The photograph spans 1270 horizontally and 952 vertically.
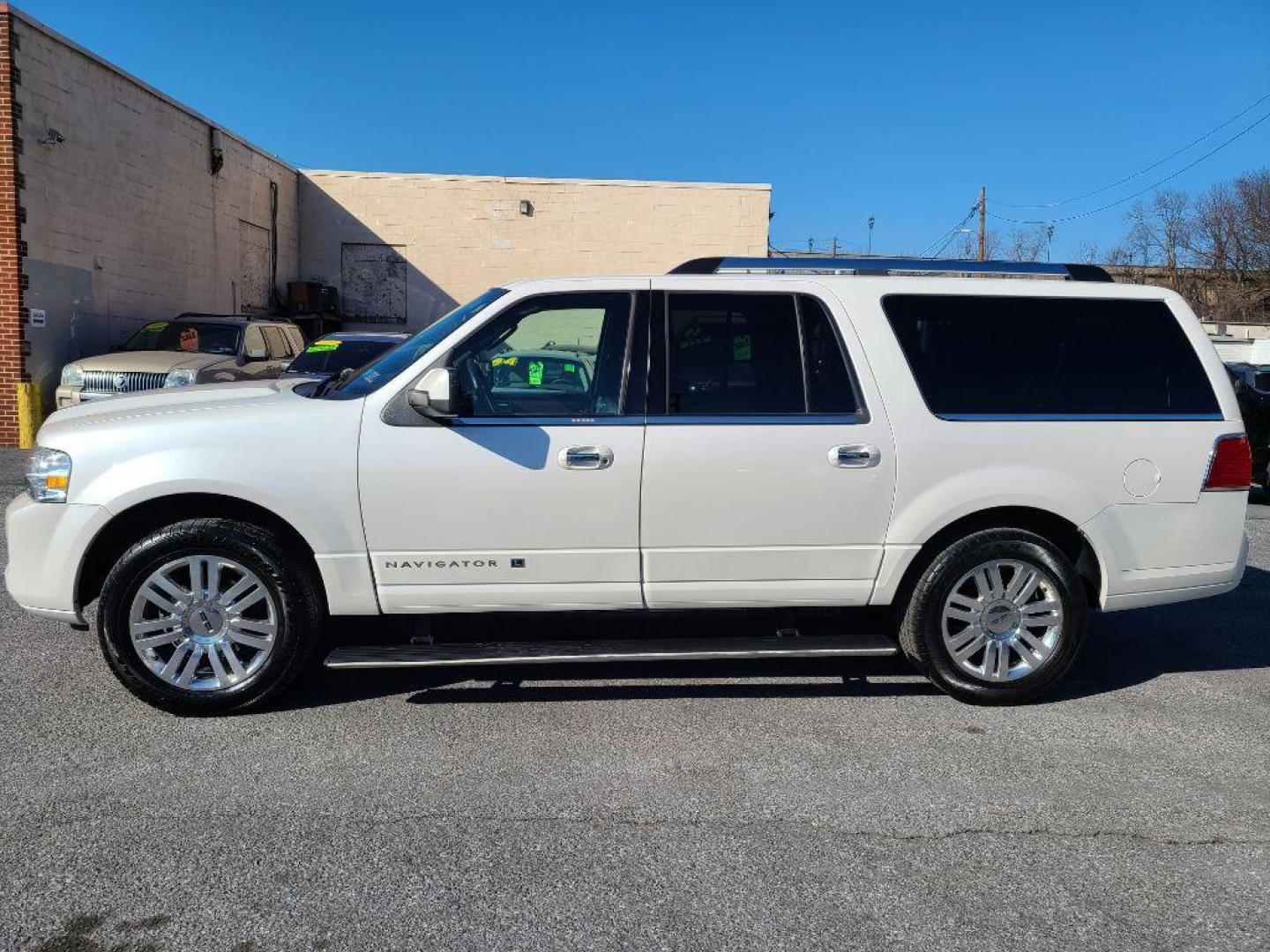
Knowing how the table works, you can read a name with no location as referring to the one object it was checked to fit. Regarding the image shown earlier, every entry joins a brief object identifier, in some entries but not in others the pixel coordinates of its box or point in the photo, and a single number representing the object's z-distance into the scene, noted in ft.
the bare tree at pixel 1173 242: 184.44
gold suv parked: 42.45
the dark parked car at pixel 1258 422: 42.47
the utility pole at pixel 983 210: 133.85
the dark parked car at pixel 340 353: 41.48
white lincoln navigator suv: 14.66
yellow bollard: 47.85
